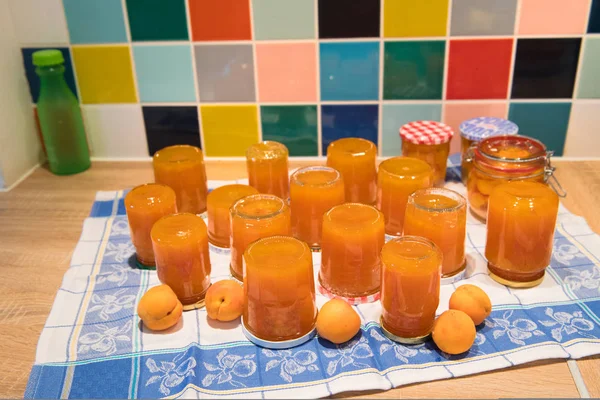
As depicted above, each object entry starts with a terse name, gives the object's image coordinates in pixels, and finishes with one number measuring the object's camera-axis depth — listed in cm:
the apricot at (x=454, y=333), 90
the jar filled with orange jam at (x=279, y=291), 92
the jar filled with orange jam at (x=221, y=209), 118
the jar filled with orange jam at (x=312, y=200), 115
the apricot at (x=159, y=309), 96
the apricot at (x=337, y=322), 92
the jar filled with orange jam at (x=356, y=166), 128
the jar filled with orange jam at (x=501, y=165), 121
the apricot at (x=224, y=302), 98
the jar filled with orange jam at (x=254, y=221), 106
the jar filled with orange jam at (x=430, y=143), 133
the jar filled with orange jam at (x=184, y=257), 102
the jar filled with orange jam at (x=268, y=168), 128
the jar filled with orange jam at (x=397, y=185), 118
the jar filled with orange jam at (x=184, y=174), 129
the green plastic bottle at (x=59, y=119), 143
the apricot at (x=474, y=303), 95
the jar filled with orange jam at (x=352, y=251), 101
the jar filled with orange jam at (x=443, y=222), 105
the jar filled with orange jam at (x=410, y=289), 92
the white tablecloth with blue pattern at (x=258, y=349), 88
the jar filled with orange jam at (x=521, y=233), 104
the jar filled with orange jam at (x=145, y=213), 113
